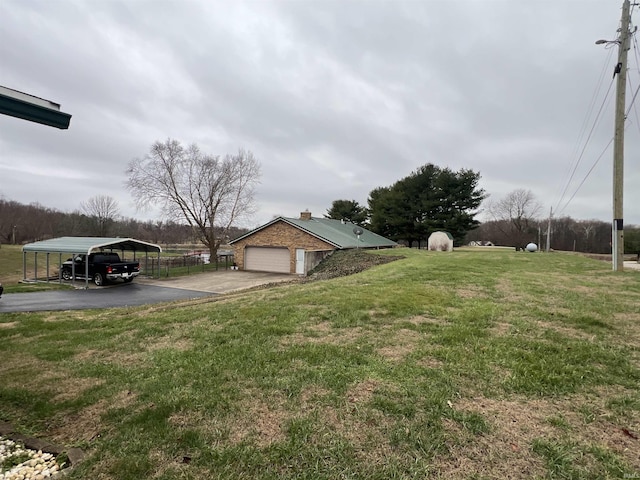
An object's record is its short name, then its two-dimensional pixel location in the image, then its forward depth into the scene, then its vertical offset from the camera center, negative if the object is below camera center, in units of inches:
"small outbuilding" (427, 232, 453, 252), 1092.5 +8.2
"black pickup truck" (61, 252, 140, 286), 755.4 -66.6
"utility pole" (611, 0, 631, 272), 482.6 +148.1
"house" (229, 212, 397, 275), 986.1 -8.5
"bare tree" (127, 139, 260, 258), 1263.5 +193.2
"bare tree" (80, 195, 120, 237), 2321.6 +132.9
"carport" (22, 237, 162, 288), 729.6 -17.4
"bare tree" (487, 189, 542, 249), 2106.3 +161.3
